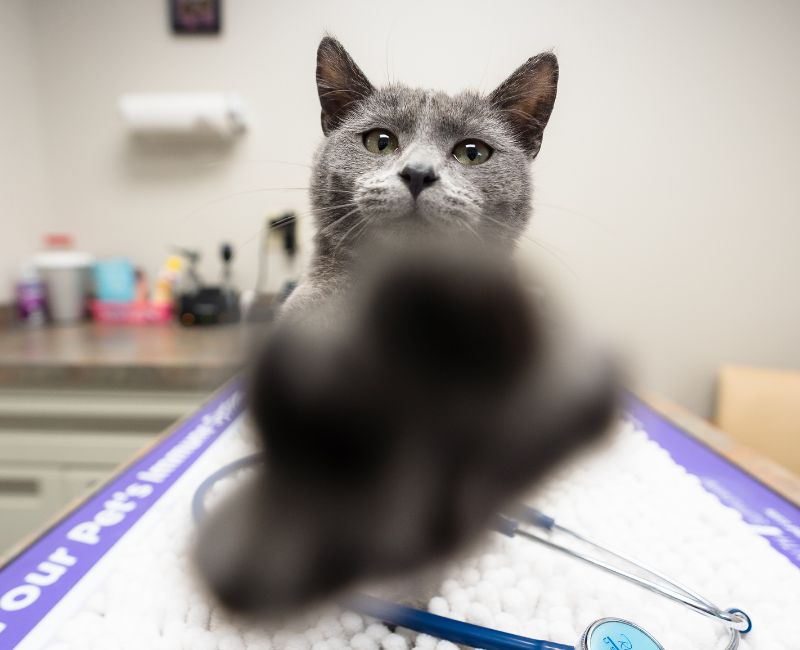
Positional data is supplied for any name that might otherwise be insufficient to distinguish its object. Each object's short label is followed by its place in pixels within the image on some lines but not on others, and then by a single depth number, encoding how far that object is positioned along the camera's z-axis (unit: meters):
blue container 1.14
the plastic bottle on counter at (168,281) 1.13
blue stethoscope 0.30
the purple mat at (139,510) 0.36
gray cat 0.20
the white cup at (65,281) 1.18
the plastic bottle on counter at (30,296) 1.23
